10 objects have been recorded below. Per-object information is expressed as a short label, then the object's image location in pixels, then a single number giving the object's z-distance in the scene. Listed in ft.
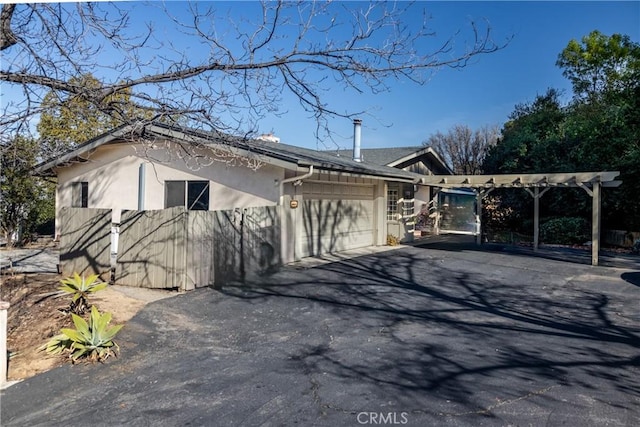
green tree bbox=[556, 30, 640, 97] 88.07
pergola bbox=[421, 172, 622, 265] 37.78
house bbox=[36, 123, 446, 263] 35.22
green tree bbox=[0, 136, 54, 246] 45.75
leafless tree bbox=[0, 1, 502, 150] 15.26
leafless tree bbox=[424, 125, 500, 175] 122.83
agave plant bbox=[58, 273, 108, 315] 19.39
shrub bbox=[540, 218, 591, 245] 54.80
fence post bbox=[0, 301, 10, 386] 14.25
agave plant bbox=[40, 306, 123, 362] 15.98
